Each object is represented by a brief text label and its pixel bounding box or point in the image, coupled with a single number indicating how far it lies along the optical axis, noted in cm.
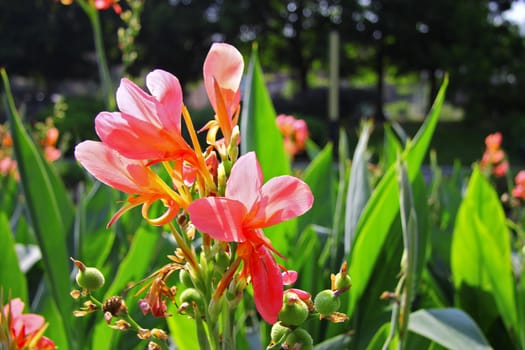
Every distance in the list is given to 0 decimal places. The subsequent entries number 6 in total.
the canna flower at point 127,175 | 34
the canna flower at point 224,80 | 36
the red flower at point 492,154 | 198
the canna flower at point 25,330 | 45
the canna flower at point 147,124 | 32
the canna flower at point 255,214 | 29
